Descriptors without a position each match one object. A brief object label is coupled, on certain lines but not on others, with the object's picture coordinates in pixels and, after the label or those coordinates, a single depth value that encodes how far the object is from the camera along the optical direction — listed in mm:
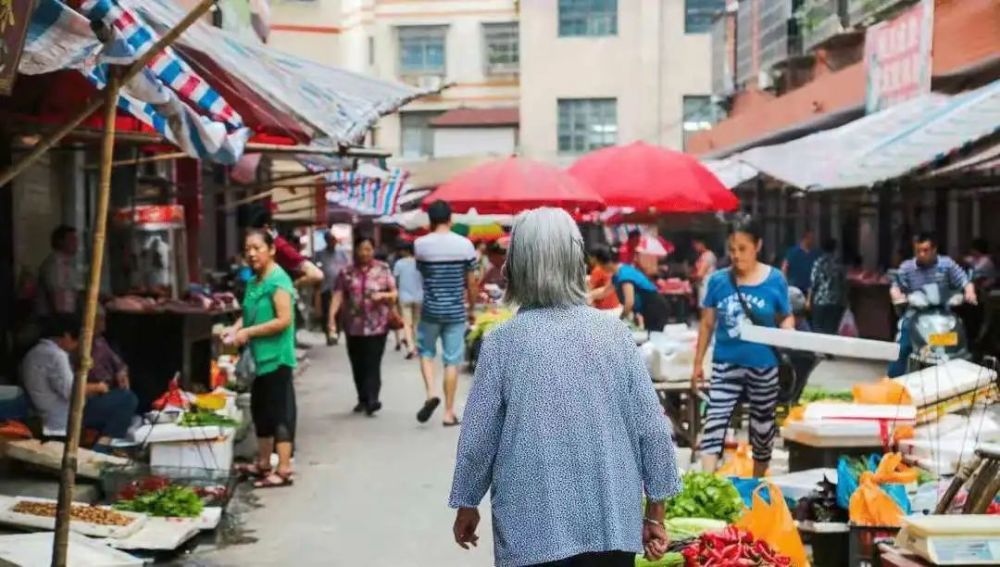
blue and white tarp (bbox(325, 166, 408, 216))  27250
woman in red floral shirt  13547
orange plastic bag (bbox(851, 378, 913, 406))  8961
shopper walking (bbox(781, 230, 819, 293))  21391
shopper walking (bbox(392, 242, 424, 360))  19094
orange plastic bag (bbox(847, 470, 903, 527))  6516
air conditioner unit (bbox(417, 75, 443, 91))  46875
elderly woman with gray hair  4422
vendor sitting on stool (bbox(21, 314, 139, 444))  9586
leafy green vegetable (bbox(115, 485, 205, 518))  8328
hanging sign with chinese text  17750
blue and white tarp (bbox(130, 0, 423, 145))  8258
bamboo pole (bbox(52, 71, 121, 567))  5609
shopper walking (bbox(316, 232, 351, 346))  26203
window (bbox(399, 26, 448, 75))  48125
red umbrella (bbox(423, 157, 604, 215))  15758
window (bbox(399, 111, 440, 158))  47812
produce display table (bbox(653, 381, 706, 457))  10984
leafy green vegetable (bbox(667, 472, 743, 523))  6930
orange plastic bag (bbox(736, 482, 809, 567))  6059
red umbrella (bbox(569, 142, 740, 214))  14836
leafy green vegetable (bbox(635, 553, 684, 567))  5879
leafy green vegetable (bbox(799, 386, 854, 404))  11523
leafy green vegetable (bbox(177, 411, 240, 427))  9820
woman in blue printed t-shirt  8773
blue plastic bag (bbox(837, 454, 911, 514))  6789
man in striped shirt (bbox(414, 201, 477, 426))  12672
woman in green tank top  9719
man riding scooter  13430
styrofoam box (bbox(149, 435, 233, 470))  9656
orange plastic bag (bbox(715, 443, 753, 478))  9055
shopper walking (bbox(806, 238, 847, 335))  20031
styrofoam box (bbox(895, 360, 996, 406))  9086
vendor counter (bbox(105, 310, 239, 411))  12047
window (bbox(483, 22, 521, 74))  48188
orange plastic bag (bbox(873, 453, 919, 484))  6898
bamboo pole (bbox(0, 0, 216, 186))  5246
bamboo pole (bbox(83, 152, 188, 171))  11938
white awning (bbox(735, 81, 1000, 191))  13664
